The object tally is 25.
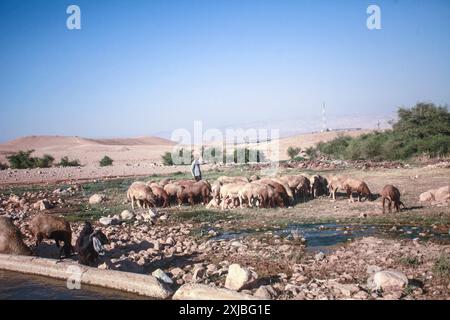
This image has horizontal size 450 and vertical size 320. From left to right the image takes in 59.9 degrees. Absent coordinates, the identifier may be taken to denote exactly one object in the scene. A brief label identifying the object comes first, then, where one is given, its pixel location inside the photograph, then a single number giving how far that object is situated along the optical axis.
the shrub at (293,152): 39.15
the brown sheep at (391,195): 11.96
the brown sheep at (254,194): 14.14
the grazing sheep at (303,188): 15.93
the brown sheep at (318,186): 16.25
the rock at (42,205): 16.09
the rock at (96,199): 17.52
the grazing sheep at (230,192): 14.92
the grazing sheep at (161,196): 15.87
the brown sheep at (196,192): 15.99
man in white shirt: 18.67
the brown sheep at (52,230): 9.30
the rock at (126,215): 13.17
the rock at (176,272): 7.66
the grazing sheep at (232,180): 16.62
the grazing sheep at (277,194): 14.14
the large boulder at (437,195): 12.66
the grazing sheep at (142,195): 15.54
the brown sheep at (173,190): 16.17
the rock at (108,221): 12.42
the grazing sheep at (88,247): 8.08
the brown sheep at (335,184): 15.02
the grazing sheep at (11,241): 8.84
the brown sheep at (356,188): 14.27
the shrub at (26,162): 39.72
